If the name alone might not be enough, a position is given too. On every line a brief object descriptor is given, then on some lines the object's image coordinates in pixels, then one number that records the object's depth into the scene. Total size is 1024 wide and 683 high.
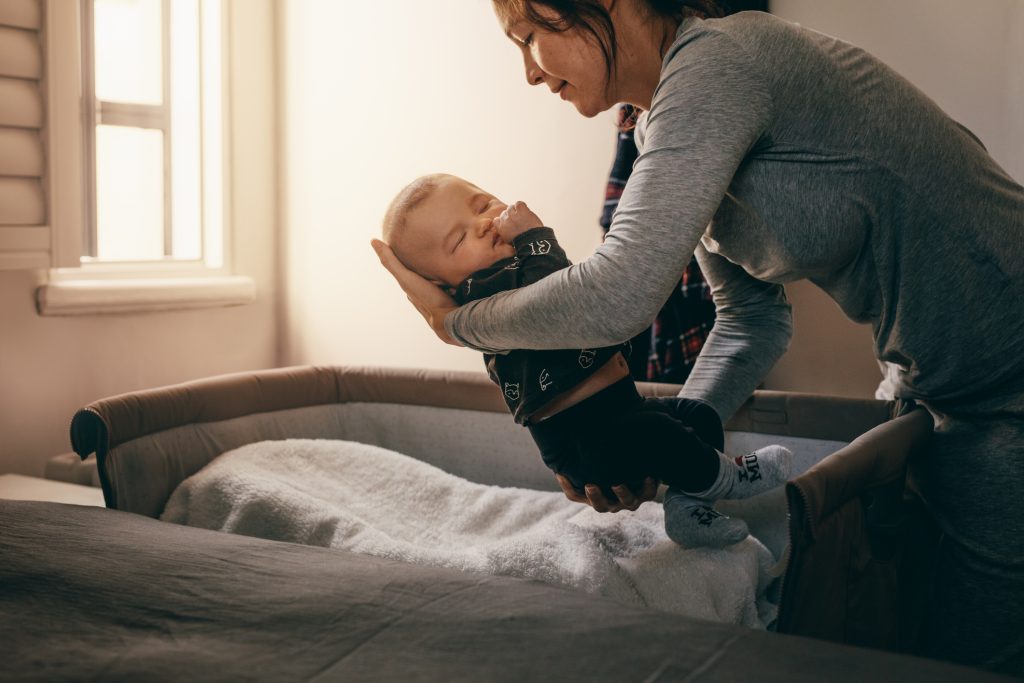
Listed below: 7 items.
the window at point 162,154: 2.43
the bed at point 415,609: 0.71
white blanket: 1.23
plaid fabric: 1.97
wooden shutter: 1.85
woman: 0.90
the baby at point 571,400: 1.21
